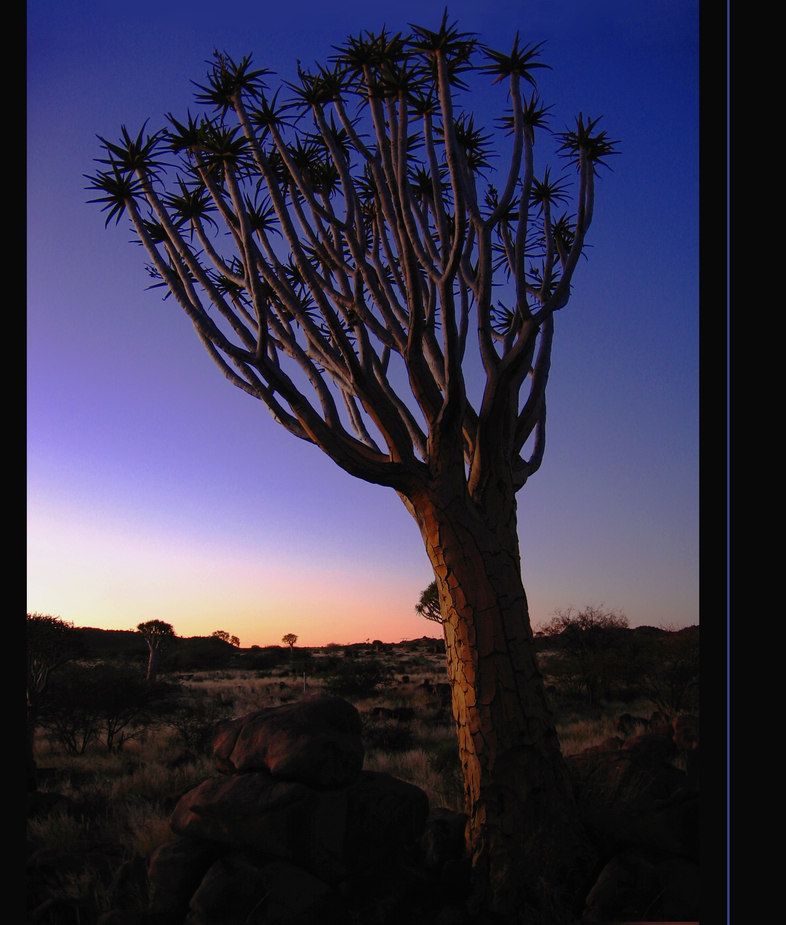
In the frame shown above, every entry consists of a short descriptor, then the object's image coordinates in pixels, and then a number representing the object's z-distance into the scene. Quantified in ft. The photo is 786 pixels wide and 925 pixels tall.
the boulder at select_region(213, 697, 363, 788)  18.02
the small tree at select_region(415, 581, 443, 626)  76.59
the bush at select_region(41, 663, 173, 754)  42.80
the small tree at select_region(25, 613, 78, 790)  43.86
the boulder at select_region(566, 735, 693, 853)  18.25
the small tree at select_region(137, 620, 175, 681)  86.79
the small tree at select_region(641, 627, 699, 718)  49.96
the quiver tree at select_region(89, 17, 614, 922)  17.26
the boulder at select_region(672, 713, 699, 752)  33.91
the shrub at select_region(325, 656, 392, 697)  66.33
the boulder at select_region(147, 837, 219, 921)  16.56
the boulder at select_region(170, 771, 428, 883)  16.83
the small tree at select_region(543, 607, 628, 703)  60.70
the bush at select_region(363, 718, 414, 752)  40.04
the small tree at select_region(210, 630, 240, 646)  145.58
